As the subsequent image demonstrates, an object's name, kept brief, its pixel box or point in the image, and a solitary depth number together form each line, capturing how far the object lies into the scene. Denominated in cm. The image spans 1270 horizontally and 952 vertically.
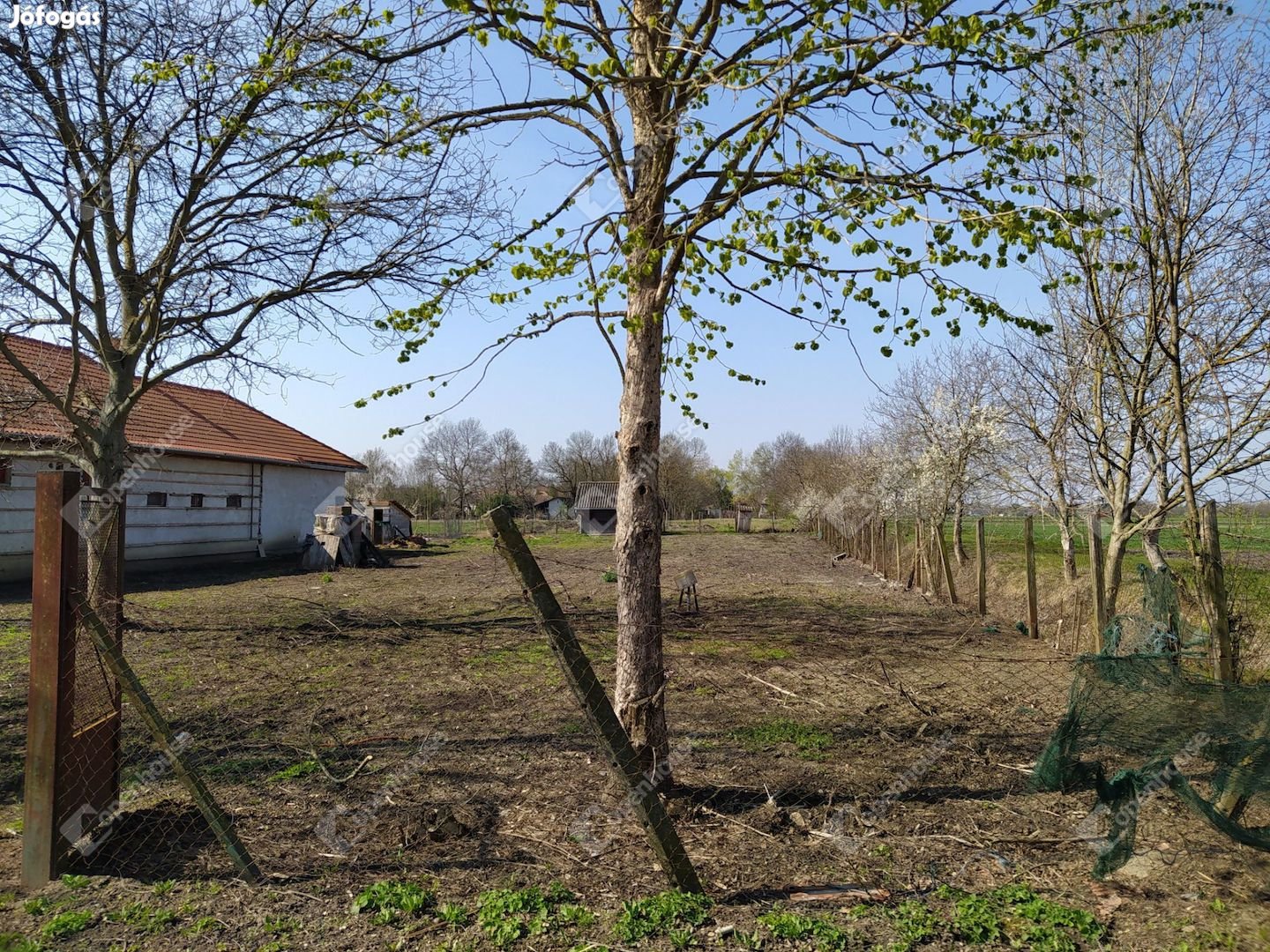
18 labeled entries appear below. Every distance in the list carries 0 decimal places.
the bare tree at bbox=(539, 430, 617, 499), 6069
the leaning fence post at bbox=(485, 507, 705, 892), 291
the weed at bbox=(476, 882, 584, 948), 297
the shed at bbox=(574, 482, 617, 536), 4384
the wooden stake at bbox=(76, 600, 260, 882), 326
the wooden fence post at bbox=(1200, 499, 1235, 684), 522
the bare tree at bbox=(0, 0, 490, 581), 729
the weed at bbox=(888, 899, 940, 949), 292
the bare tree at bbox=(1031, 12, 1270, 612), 629
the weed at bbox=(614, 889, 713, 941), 296
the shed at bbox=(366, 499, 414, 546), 2866
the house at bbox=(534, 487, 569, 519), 5976
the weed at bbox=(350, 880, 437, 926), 309
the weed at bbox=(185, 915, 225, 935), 298
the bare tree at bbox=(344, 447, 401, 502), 4656
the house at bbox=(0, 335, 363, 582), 1483
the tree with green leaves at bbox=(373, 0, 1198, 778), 348
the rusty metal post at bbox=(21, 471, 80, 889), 330
